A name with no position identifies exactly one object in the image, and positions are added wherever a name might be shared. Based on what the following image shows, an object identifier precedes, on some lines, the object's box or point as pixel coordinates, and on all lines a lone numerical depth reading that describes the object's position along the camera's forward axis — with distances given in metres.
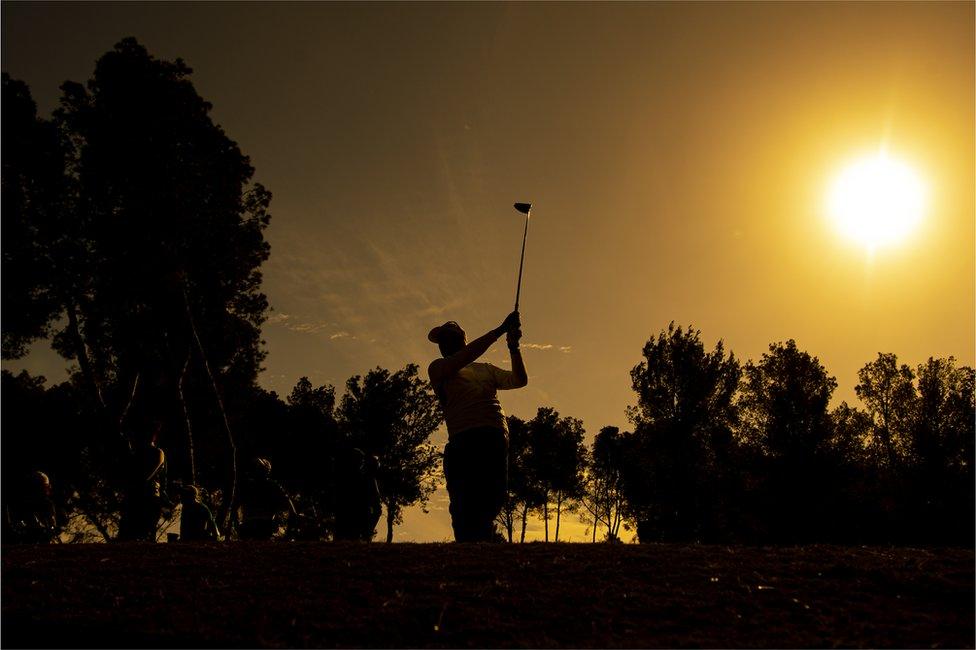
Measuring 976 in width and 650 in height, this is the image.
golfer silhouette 6.23
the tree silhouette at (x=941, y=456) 30.55
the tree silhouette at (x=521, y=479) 54.69
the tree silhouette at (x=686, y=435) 36.16
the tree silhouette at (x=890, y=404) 33.44
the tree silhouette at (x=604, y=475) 56.16
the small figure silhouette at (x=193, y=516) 11.51
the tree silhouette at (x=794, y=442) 33.41
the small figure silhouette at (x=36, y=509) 10.48
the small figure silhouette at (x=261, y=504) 12.30
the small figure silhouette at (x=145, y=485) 11.77
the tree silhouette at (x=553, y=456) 55.19
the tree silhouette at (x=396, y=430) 42.53
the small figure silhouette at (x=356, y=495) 12.11
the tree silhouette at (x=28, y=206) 18.22
